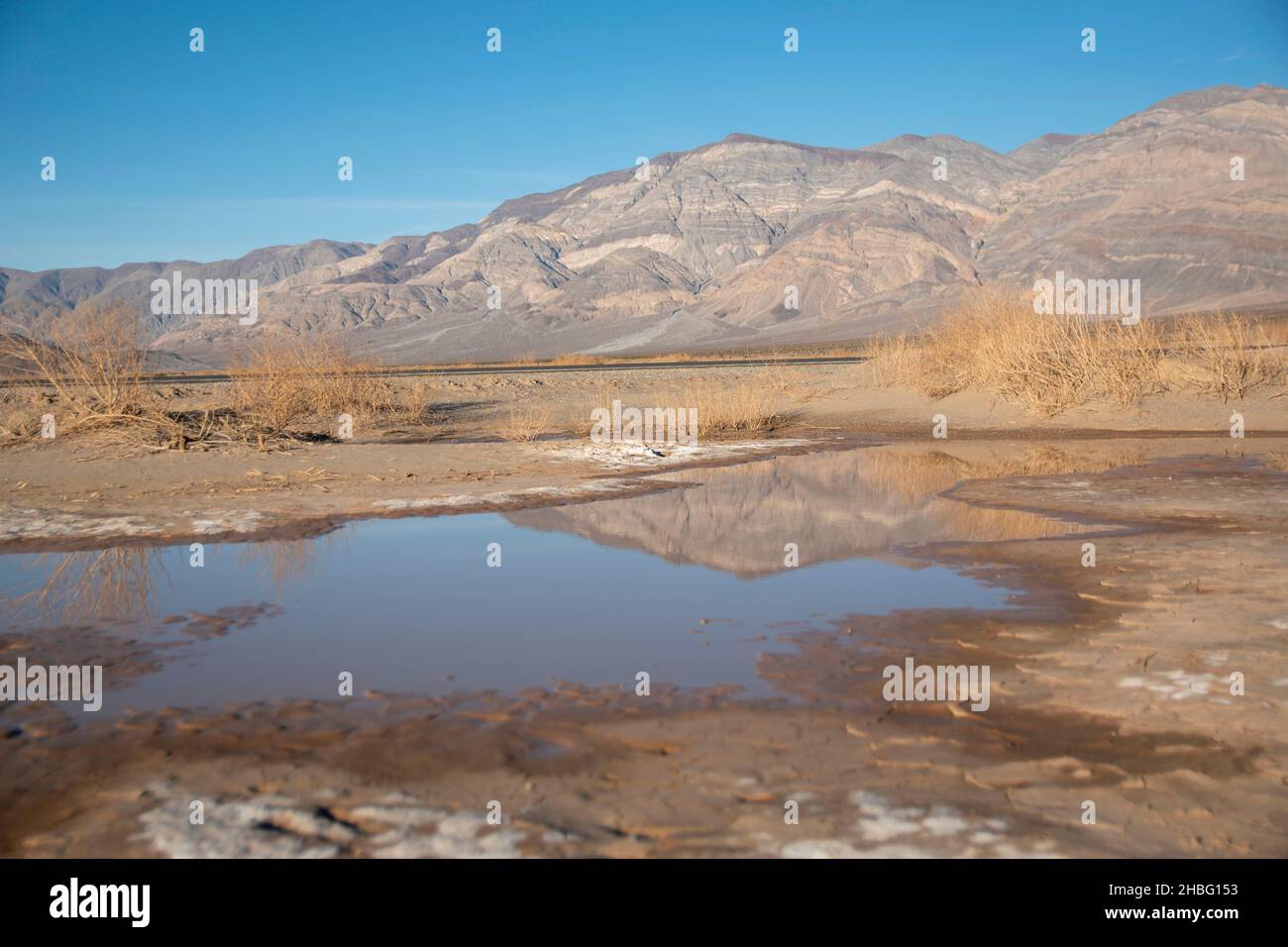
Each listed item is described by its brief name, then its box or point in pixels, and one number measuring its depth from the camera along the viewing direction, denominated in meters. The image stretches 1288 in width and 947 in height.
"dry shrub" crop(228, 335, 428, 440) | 19.72
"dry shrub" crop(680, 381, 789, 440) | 20.75
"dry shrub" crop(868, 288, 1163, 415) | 21.50
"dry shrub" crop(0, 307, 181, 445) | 17.66
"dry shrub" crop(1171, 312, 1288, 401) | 21.11
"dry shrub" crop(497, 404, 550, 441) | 19.08
